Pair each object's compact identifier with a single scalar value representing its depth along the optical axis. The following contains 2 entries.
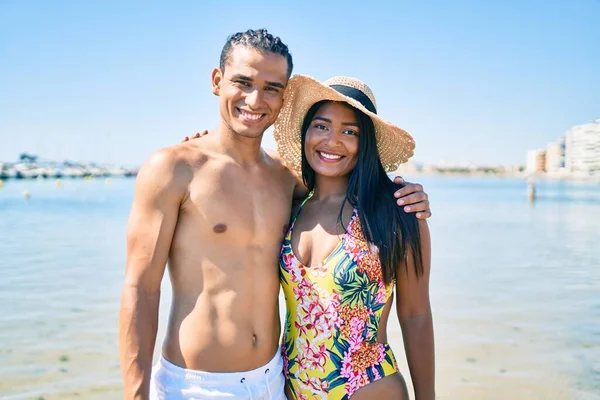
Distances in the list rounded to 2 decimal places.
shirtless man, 2.45
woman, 2.63
